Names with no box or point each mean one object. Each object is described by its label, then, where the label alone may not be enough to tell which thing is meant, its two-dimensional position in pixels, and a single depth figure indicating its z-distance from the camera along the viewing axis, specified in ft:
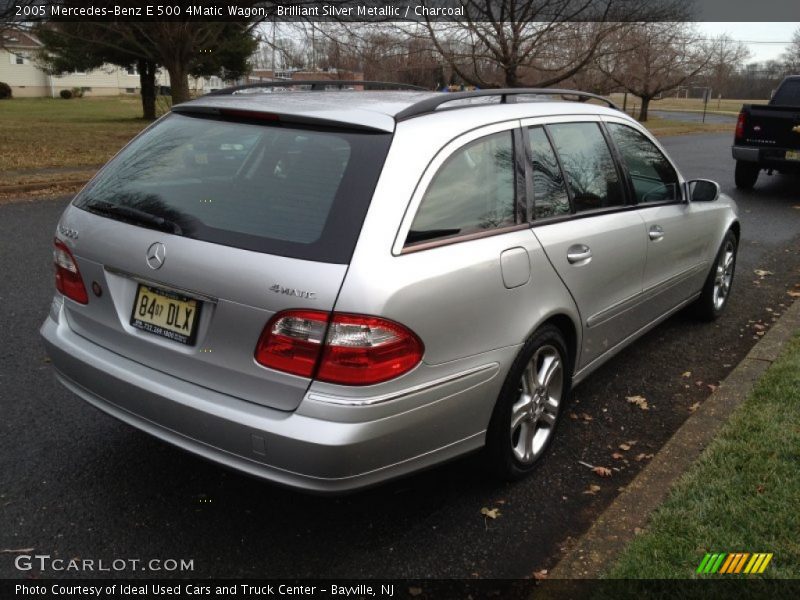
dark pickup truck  39.52
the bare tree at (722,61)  146.10
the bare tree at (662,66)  104.32
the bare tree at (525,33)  51.13
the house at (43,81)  232.32
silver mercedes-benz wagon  8.23
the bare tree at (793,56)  227.92
